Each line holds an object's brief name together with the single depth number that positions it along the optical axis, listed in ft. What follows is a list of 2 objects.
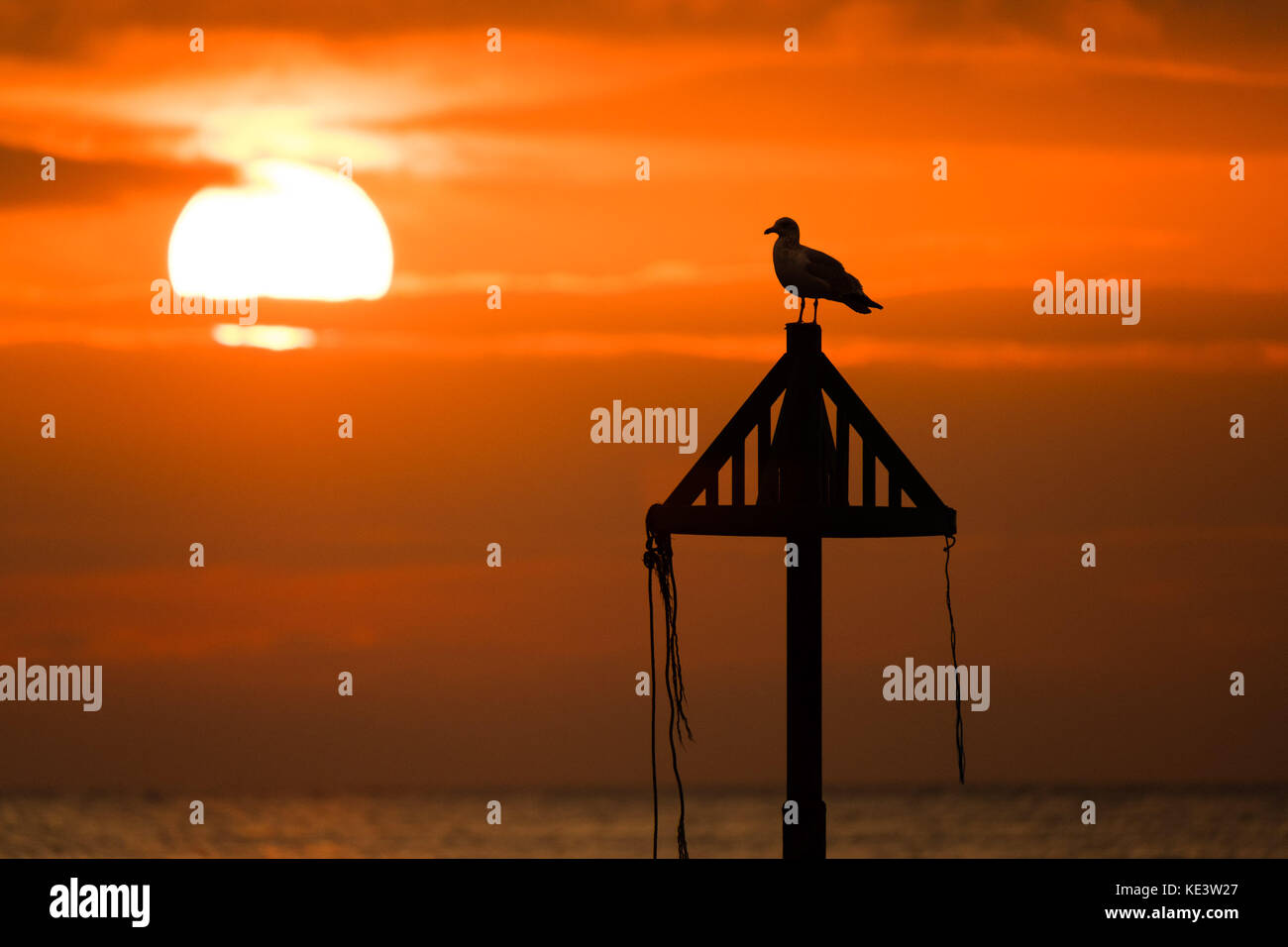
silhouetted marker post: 43.88
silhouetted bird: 48.32
